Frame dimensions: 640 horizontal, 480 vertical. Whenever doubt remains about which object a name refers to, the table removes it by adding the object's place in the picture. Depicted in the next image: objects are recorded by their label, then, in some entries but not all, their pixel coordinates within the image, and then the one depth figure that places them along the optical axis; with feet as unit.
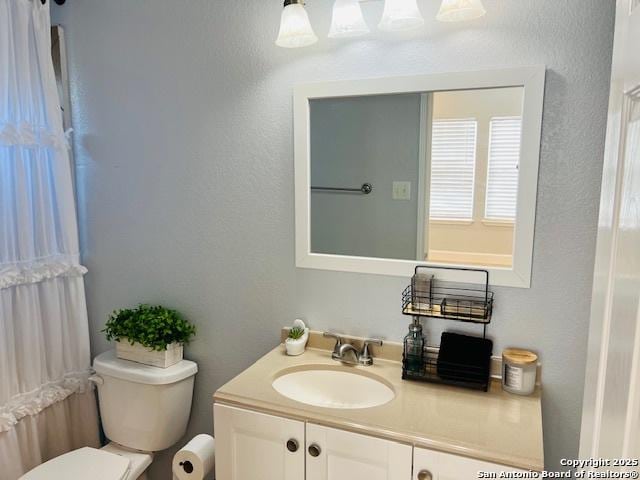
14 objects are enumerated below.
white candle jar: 4.64
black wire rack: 4.75
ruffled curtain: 5.94
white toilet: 5.99
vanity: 3.86
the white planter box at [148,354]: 6.22
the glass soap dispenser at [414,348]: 5.04
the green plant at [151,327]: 6.12
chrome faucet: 5.41
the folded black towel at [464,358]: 4.73
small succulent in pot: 5.62
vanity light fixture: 4.54
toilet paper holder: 5.40
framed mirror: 4.75
